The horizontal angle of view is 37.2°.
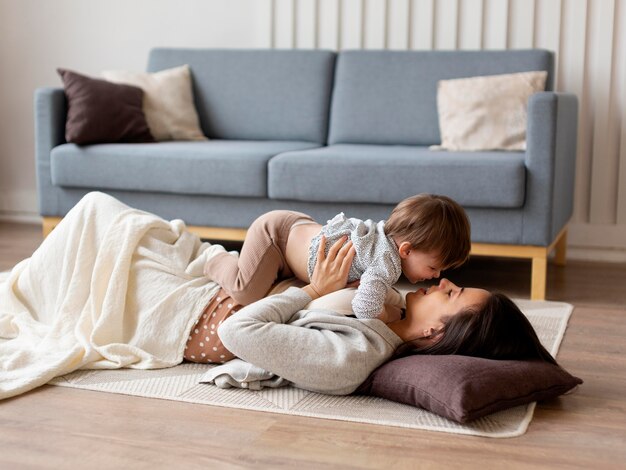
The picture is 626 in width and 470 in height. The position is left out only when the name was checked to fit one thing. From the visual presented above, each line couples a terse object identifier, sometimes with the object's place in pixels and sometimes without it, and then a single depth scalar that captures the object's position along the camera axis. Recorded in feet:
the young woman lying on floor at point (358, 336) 6.95
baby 7.15
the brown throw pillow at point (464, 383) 6.51
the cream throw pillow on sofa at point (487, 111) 11.88
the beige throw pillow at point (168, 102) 13.48
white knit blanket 7.78
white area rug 6.55
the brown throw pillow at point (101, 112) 12.64
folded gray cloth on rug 7.25
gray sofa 10.74
